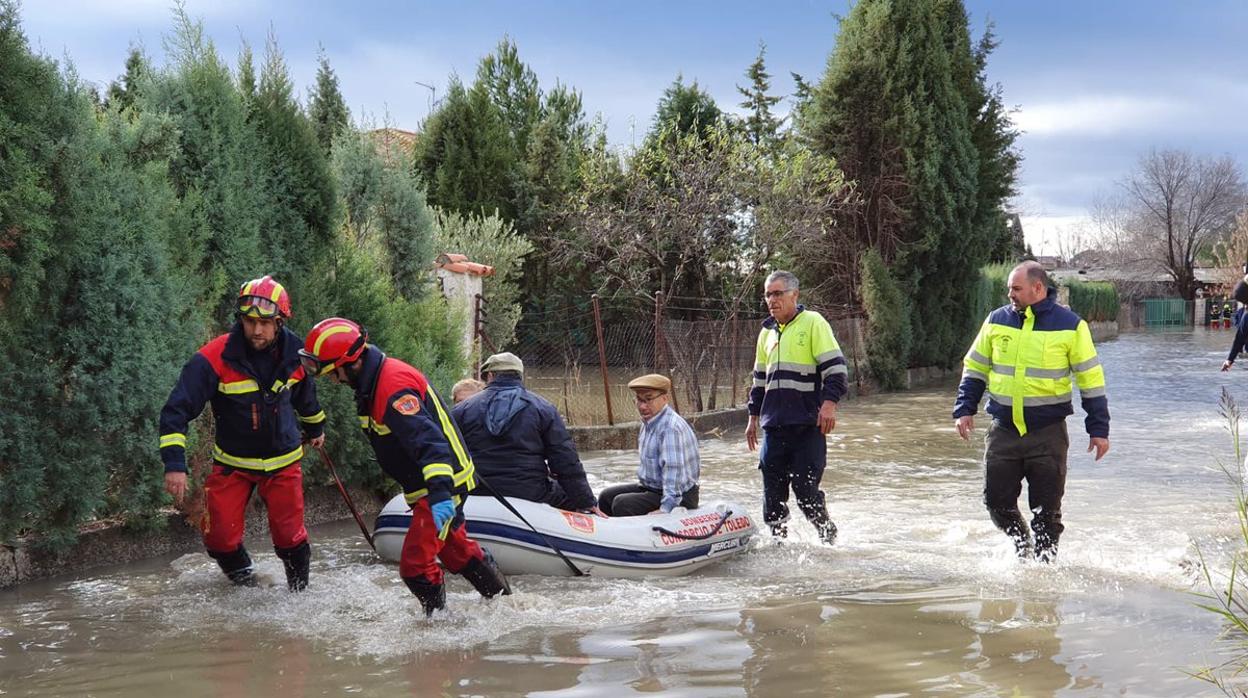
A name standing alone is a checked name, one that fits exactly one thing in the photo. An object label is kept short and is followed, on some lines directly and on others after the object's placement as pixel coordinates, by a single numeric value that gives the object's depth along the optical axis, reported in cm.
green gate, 6631
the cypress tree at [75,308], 666
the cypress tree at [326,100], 2475
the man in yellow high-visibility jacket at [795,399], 765
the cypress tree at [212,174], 827
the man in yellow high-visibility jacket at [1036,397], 684
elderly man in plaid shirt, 772
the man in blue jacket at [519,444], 725
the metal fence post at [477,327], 1371
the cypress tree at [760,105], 4181
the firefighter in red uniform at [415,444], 553
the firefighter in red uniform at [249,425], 627
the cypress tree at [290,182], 902
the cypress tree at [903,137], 2405
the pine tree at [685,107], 3453
